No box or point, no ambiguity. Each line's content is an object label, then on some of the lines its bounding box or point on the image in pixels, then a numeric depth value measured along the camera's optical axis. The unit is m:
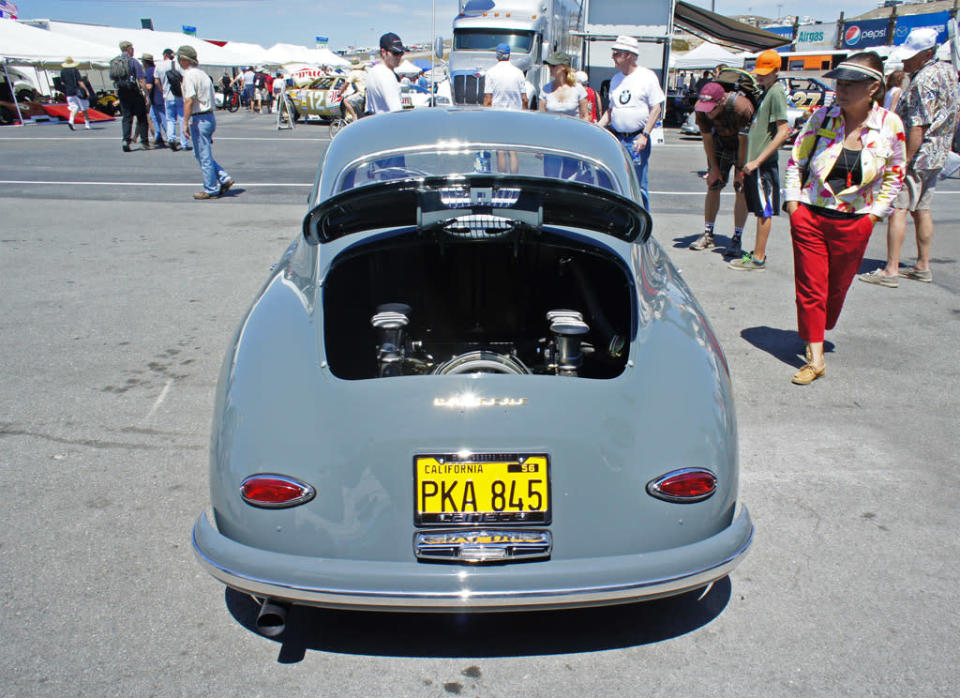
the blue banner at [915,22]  38.81
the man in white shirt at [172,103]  14.57
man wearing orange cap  6.10
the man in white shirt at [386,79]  8.19
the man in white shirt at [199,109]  9.28
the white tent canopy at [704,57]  28.14
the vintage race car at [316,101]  23.22
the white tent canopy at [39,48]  22.50
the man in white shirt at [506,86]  9.86
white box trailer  19.34
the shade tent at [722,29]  30.25
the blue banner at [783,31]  58.45
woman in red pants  4.07
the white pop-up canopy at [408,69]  37.99
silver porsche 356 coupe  2.01
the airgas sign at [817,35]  49.53
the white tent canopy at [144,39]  33.19
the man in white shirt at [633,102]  7.16
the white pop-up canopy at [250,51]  40.77
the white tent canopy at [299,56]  44.42
